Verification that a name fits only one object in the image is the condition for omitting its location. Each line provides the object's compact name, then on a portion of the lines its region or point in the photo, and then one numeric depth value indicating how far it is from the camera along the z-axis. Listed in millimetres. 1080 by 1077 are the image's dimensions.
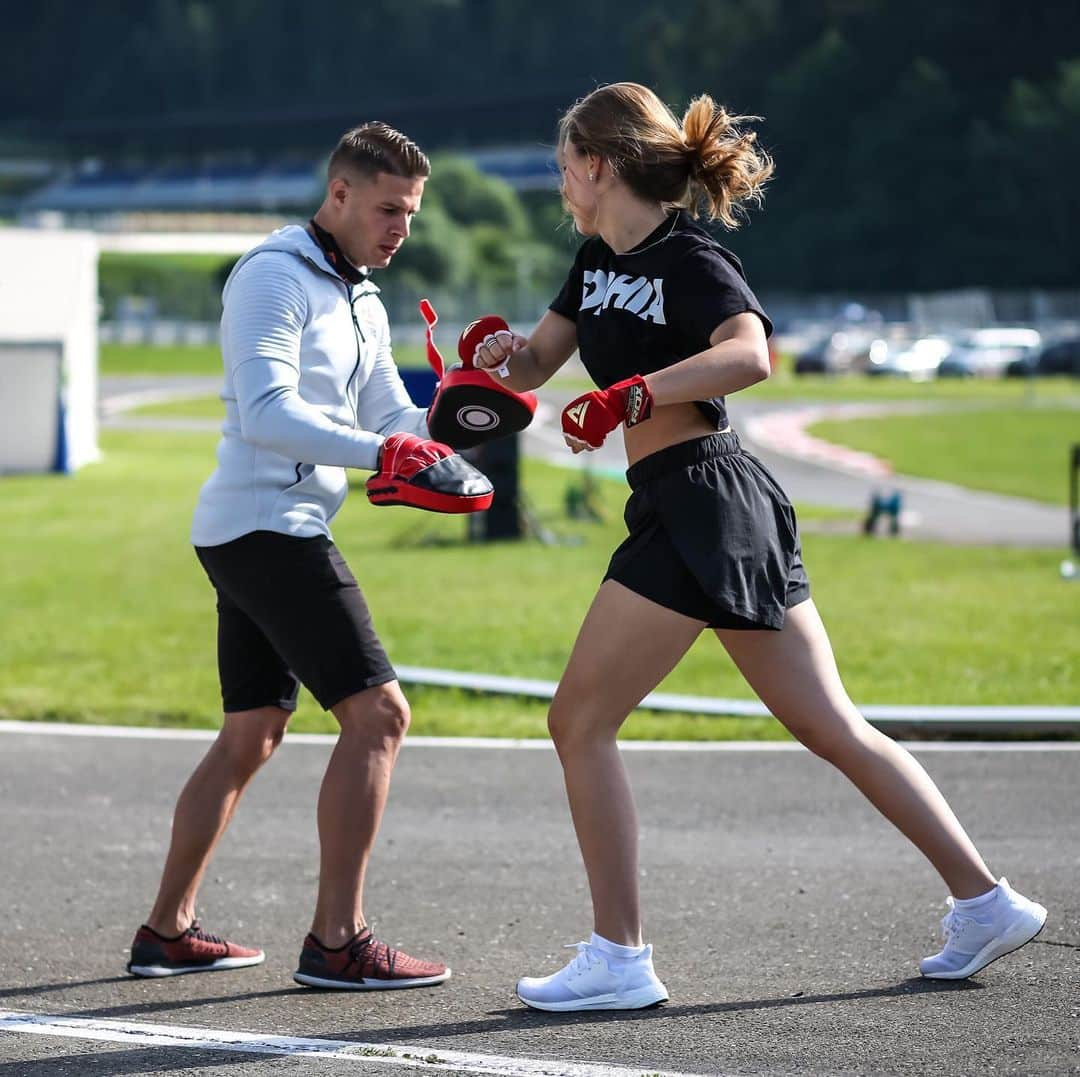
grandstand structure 152375
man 4152
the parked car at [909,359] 57031
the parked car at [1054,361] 55625
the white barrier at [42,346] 23625
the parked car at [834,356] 57031
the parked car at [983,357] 57125
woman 3934
